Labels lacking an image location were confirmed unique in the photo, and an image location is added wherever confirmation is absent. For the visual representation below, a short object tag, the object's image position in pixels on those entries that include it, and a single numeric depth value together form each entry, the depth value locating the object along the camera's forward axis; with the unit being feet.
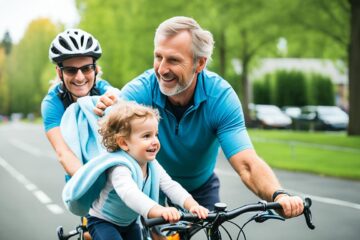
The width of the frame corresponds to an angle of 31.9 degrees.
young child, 9.48
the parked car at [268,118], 129.39
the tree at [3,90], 291.79
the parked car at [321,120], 119.96
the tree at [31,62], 275.59
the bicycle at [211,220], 8.77
